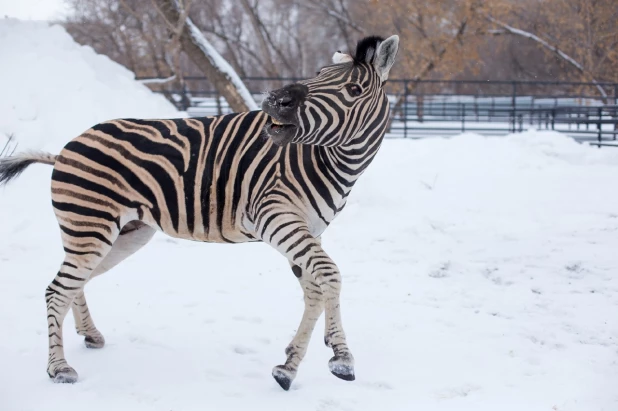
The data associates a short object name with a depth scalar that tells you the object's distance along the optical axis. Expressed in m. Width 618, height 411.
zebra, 3.73
